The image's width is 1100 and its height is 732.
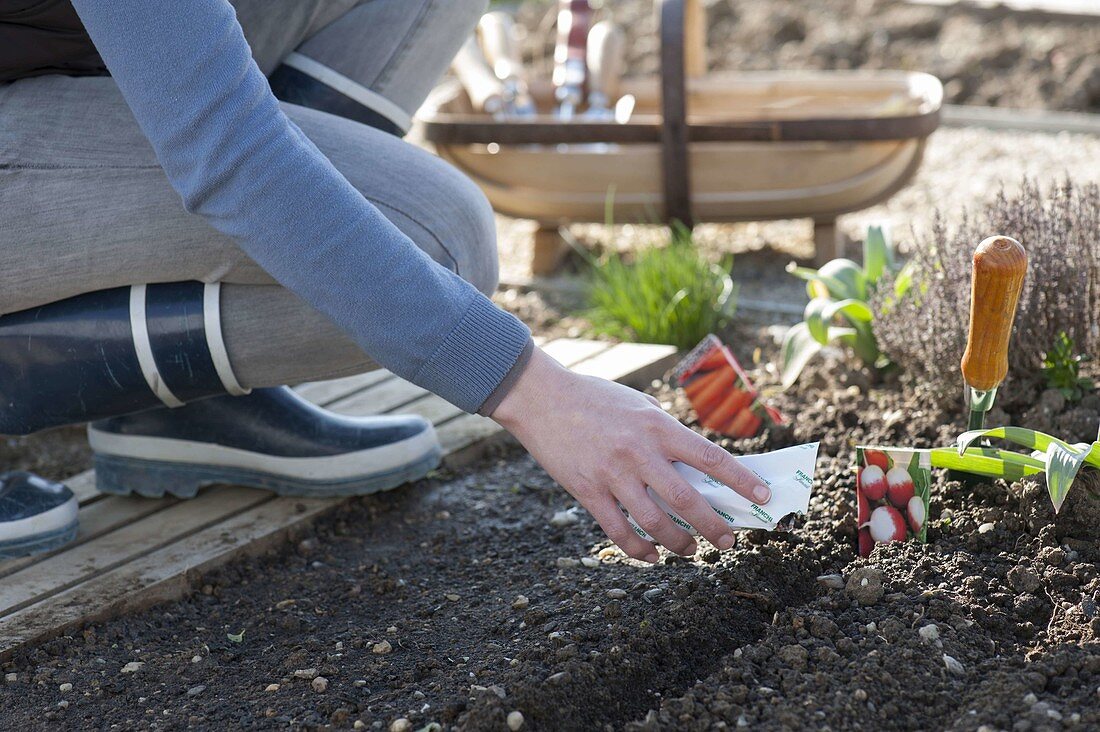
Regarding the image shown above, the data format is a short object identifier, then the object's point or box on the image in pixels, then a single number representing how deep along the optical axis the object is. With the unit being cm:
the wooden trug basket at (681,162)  306
